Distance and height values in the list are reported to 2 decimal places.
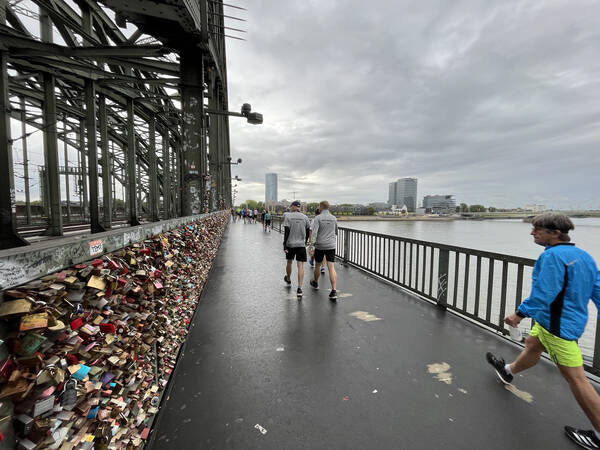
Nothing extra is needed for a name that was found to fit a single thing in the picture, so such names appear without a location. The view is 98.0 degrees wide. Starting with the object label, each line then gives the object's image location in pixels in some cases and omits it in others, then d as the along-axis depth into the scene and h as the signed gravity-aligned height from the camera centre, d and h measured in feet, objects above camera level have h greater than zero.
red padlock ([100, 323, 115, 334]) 4.92 -2.37
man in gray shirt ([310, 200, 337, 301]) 18.03 -2.11
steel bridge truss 15.71 +11.40
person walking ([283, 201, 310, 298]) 18.35 -2.11
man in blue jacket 6.75 -2.58
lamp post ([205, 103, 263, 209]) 29.53 +10.24
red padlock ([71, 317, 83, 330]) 4.18 -1.94
